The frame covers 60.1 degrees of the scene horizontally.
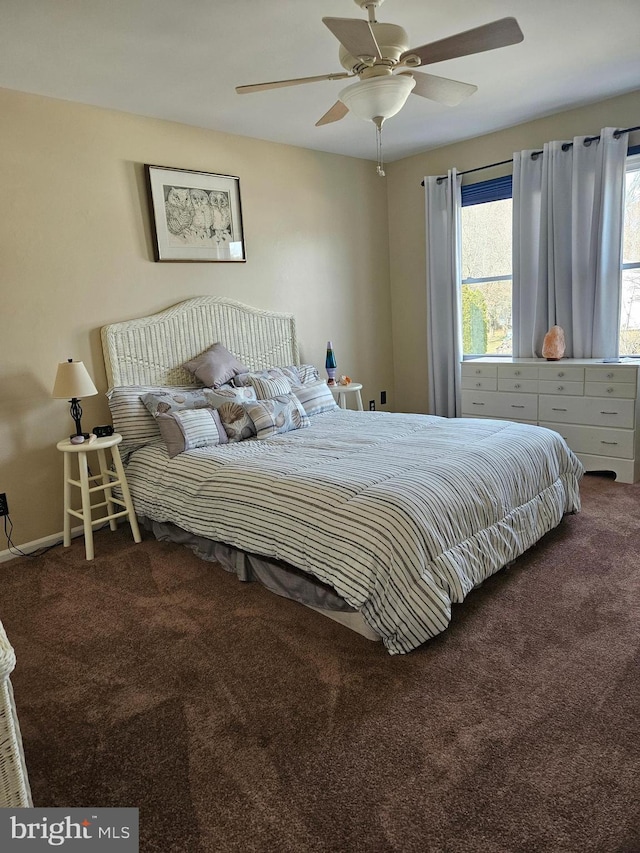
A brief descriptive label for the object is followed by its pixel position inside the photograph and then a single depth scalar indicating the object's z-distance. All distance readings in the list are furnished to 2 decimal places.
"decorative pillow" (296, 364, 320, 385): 4.36
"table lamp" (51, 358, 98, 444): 3.15
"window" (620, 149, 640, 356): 4.09
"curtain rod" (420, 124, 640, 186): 3.86
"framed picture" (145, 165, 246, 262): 3.79
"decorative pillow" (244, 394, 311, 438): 3.49
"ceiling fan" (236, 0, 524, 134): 2.01
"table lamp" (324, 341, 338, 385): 4.73
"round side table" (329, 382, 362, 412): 4.64
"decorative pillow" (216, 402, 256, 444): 3.46
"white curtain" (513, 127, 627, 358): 4.00
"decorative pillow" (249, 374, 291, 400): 3.77
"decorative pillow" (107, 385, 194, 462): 3.48
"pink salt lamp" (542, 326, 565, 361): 4.21
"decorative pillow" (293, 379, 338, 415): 4.05
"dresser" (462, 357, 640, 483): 3.86
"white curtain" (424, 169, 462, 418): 4.90
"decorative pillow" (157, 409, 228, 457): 3.27
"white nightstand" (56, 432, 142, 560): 3.17
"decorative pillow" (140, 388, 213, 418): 3.45
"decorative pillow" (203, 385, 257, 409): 3.56
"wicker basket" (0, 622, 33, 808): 1.08
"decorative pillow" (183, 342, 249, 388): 3.86
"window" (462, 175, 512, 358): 4.79
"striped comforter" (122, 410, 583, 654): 2.12
